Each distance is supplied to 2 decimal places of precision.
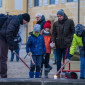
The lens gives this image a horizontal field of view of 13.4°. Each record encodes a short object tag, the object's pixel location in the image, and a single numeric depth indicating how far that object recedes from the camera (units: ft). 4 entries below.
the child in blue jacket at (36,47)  29.94
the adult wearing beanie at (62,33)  30.79
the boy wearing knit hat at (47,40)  33.33
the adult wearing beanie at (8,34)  27.12
